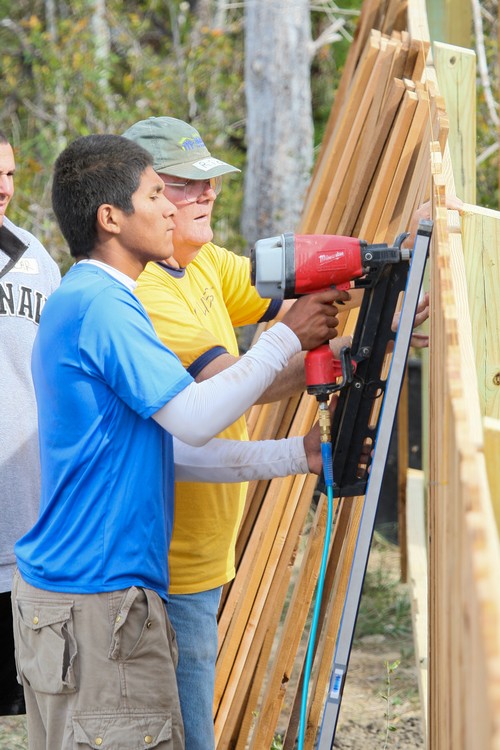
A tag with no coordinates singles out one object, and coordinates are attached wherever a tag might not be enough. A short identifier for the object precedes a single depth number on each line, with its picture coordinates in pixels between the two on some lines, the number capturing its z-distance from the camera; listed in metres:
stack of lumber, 5.47
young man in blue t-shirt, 4.14
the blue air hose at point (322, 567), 4.35
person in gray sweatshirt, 6.00
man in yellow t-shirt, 5.00
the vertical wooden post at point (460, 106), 6.48
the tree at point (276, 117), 14.85
